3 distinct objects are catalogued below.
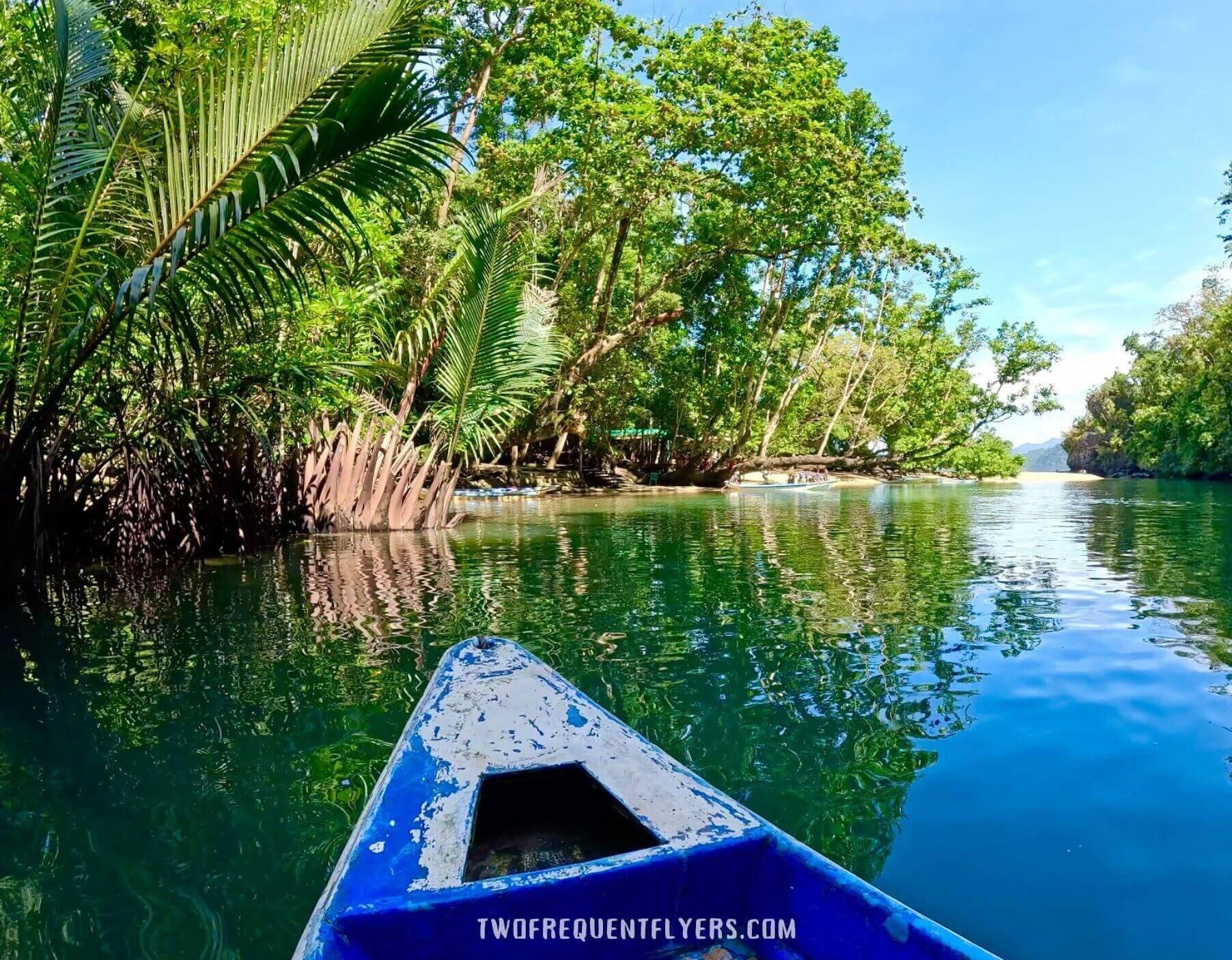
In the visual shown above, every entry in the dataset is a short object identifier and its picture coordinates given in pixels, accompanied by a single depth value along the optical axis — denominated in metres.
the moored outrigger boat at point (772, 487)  31.73
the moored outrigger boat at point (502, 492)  22.03
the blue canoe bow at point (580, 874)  1.61
